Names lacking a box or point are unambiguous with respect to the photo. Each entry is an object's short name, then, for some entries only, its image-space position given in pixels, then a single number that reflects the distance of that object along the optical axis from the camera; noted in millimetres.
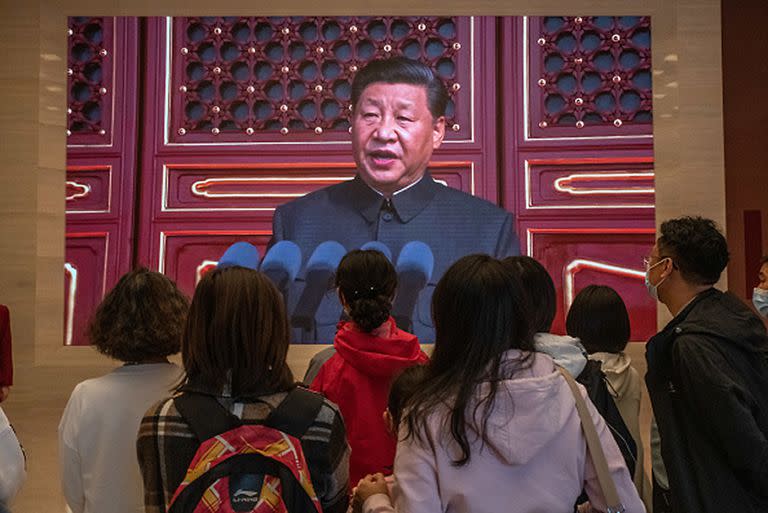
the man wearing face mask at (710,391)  2311
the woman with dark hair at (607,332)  3004
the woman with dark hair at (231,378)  1873
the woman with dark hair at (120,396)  2340
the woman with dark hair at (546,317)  2473
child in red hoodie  2660
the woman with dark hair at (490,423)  1812
